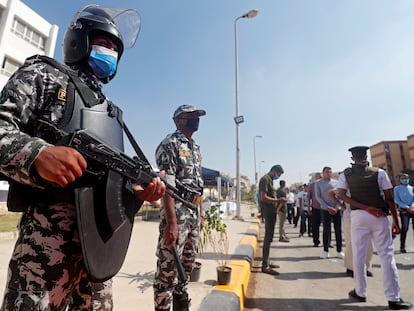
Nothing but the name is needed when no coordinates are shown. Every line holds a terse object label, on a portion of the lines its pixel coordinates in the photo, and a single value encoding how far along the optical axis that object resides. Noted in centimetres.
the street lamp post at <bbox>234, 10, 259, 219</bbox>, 1112
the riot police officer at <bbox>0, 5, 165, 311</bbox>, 82
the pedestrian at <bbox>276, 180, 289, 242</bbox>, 656
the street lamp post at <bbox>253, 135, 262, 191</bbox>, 2909
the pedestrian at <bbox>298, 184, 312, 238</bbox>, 762
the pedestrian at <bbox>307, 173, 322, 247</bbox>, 552
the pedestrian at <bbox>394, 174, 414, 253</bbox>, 551
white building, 1599
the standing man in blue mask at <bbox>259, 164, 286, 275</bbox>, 378
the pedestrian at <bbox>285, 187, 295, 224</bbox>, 983
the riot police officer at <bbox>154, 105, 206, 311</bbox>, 189
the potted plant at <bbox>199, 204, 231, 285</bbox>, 416
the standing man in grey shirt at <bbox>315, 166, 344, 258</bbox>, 479
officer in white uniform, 257
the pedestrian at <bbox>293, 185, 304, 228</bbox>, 895
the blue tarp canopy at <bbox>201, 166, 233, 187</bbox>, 1108
